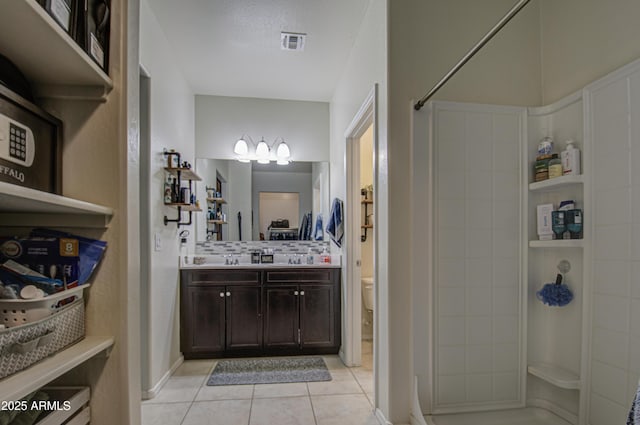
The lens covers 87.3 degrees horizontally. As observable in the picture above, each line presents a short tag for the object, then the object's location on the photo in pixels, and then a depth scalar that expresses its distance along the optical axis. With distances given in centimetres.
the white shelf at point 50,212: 79
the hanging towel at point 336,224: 323
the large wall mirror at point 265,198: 383
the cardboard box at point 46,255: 93
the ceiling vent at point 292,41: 267
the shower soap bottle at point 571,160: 185
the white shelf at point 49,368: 70
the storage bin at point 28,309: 81
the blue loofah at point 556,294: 188
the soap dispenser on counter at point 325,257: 357
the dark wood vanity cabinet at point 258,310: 316
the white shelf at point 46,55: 76
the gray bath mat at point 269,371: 272
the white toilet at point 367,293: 347
